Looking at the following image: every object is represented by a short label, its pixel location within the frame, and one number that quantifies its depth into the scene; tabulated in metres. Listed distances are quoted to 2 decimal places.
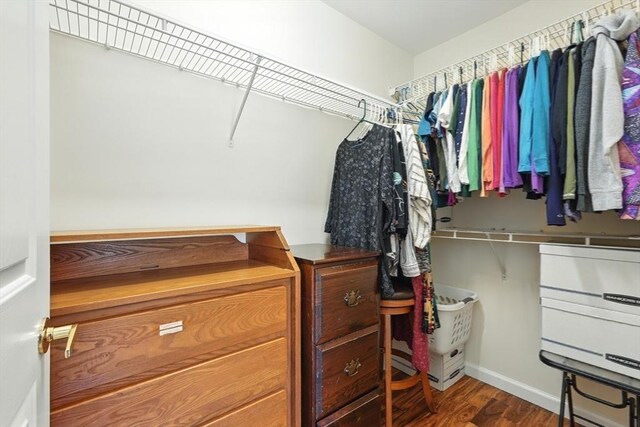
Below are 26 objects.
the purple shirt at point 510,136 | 1.36
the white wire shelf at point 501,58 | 1.36
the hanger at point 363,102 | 1.60
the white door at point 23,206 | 0.36
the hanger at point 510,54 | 1.50
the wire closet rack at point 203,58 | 1.03
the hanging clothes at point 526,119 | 1.29
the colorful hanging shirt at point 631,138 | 1.06
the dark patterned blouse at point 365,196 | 1.41
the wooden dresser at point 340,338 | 1.16
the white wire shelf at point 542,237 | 1.38
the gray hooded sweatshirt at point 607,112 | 1.07
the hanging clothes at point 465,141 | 1.52
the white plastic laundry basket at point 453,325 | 1.81
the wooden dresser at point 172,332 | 0.73
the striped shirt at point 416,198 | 1.44
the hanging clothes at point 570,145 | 1.18
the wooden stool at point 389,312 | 1.47
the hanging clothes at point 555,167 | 1.23
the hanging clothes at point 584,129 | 1.15
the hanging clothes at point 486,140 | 1.44
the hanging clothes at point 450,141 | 1.58
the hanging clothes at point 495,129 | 1.42
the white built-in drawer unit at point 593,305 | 1.17
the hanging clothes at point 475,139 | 1.49
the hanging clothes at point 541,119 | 1.24
